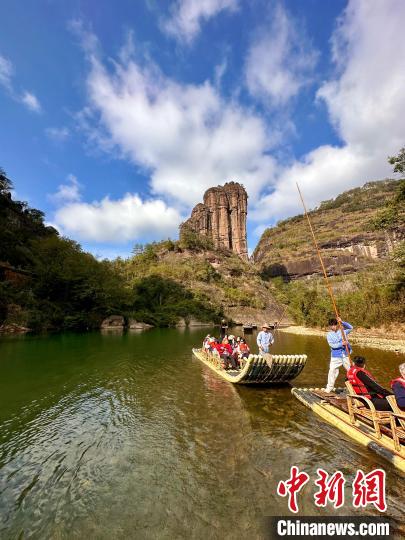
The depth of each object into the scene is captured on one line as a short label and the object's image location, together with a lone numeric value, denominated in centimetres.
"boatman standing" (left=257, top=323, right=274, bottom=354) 1103
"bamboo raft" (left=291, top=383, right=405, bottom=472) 559
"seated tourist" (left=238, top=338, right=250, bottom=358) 1404
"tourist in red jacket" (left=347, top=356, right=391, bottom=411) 677
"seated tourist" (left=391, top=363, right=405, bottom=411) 572
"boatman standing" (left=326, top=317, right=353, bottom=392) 927
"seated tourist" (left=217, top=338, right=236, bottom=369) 1410
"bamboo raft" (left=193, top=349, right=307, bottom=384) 1070
